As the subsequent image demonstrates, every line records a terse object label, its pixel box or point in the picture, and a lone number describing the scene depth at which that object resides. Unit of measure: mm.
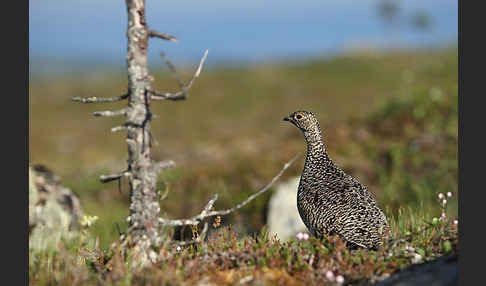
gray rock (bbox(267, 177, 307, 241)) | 21062
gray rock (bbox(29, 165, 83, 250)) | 15359
